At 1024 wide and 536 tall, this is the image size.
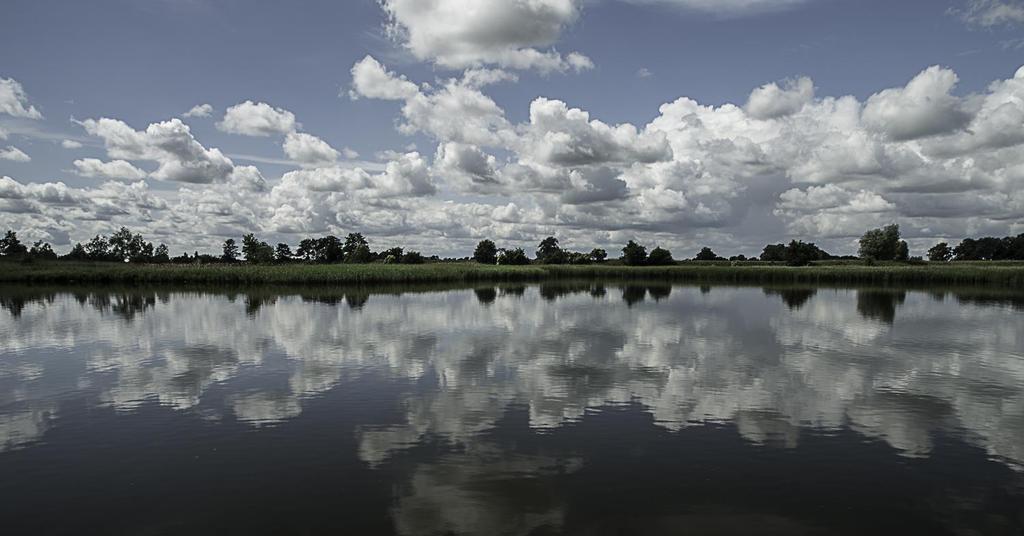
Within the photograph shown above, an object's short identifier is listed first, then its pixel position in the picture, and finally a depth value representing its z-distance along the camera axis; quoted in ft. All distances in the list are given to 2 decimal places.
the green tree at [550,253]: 540.52
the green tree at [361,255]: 439.22
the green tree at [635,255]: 501.15
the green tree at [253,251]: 393.09
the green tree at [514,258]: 502.38
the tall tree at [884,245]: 472.03
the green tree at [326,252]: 483.10
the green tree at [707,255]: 581.41
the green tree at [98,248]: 452.76
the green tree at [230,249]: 602.03
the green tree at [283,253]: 469.49
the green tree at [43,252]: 405.16
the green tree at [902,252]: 473.26
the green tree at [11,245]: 456.45
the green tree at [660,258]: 505.25
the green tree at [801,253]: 446.19
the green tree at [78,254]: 439.80
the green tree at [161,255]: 449.80
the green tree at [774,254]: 543.84
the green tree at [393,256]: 424.87
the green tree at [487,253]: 546.67
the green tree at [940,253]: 563.48
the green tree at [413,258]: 466.70
